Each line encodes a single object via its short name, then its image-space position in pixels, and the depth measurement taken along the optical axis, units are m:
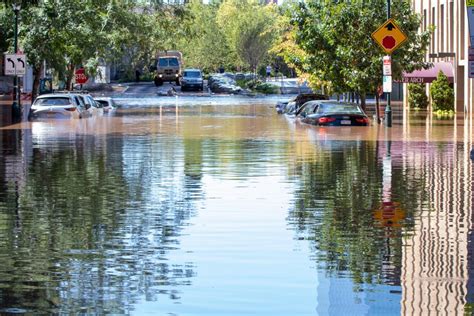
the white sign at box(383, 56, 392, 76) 46.72
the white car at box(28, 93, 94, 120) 51.31
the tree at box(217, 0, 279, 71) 147.62
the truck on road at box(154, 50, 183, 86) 131.12
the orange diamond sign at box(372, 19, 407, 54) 46.56
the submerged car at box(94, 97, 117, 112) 68.12
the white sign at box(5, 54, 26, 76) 55.81
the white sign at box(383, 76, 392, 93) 47.25
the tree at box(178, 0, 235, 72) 160.62
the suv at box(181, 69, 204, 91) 123.00
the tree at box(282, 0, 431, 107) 54.69
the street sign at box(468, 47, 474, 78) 29.38
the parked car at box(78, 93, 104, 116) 55.92
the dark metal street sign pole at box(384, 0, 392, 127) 47.06
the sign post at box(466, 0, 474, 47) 25.42
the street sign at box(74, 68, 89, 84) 80.09
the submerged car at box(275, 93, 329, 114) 61.89
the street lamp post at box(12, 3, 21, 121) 54.54
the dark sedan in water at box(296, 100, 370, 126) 46.09
